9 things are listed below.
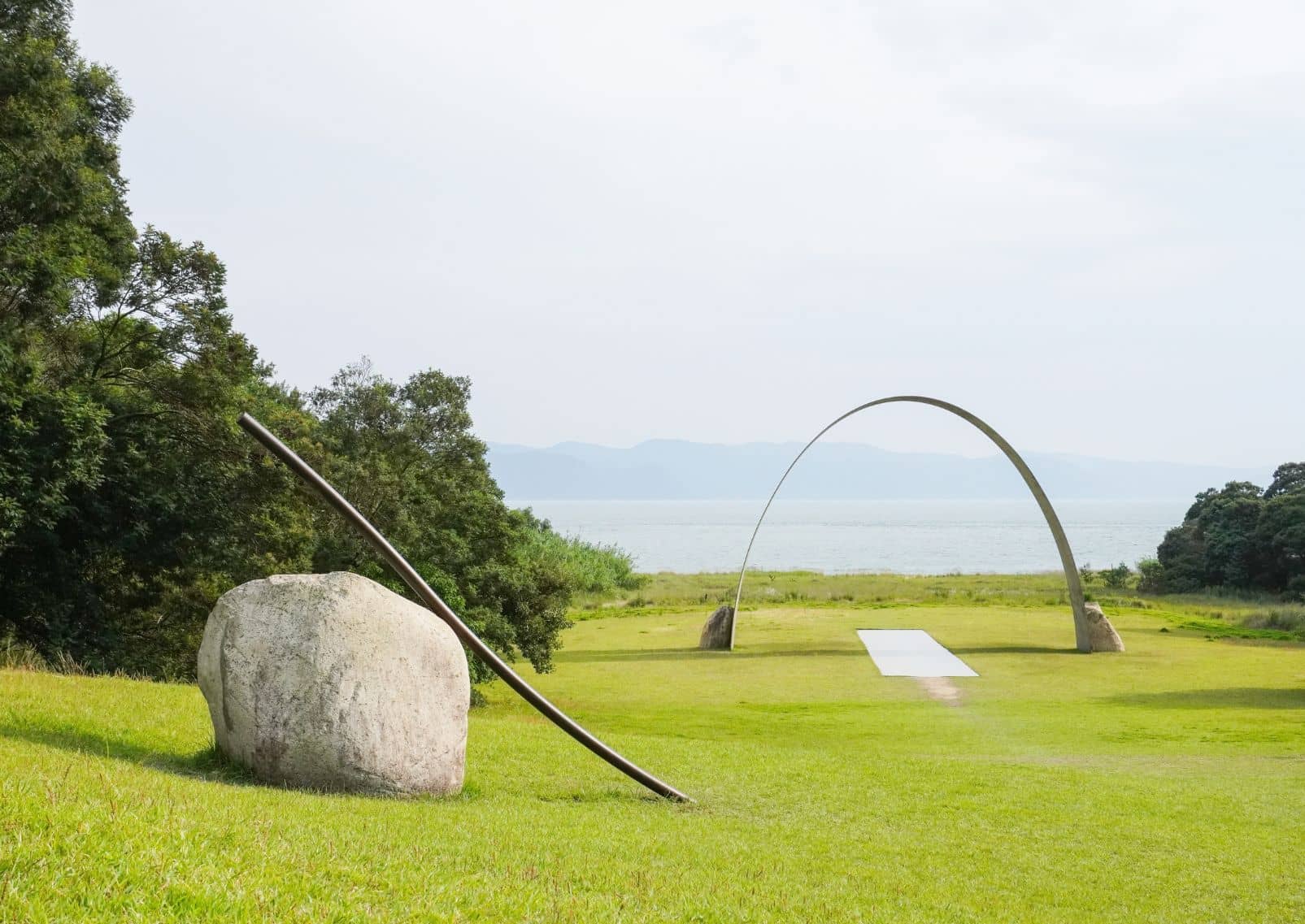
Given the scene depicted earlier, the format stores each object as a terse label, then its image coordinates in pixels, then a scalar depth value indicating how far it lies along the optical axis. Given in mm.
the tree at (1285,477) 53719
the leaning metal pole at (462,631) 9562
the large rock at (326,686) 8758
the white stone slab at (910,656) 22484
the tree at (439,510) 19219
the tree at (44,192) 15305
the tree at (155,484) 17734
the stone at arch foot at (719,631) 26234
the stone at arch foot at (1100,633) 24906
